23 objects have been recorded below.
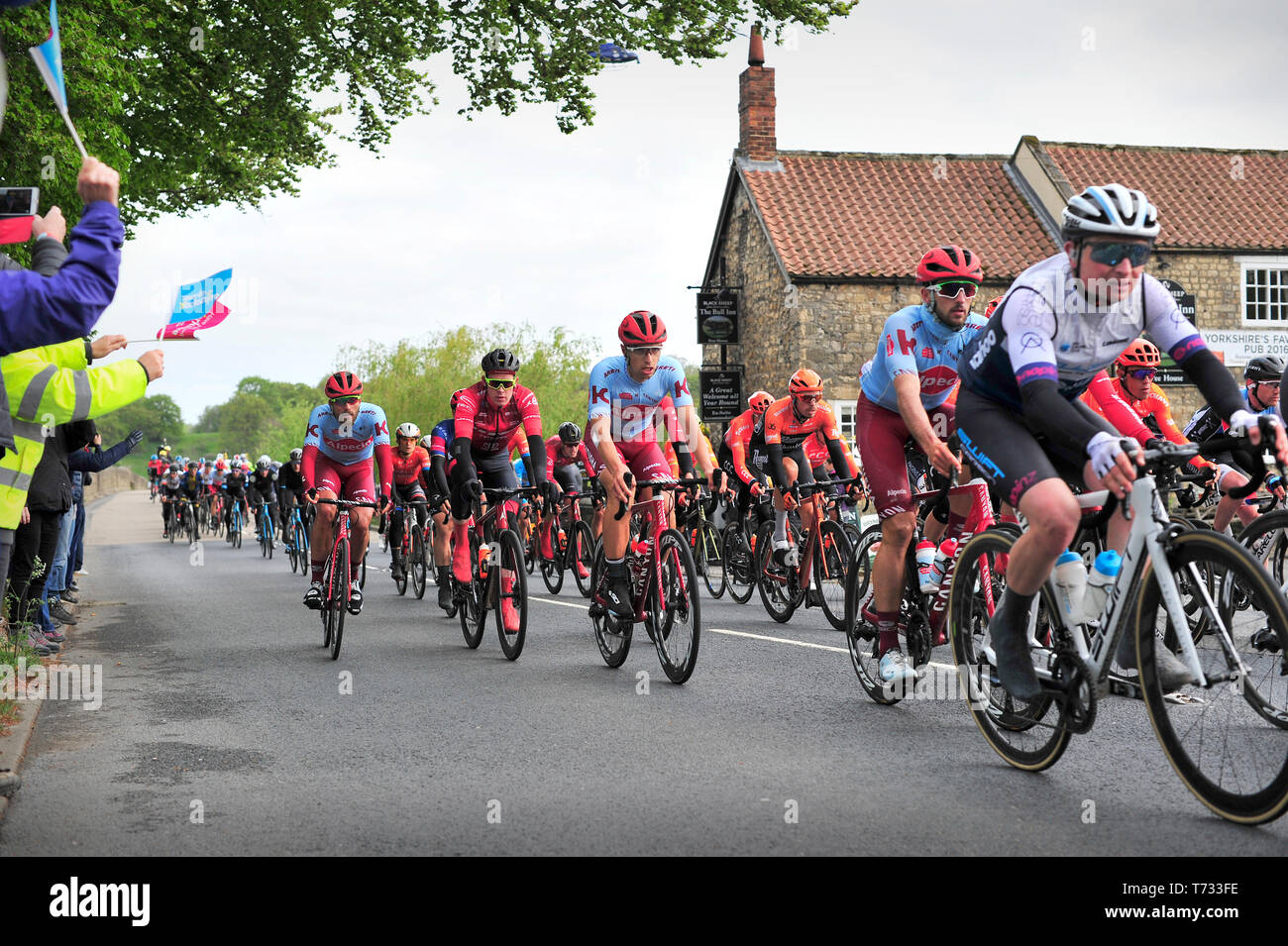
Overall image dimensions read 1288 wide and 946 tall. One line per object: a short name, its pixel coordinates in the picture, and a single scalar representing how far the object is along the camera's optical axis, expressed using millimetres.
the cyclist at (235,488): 30391
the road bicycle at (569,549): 13859
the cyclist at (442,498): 12766
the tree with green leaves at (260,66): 10992
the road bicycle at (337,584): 9562
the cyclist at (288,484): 15895
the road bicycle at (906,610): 6500
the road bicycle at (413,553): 15344
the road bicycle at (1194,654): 3994
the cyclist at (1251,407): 8953
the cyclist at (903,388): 6574
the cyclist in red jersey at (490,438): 9655
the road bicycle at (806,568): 10992
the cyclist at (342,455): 10164
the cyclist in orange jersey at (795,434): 11867
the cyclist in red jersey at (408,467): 15242
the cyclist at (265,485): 25422
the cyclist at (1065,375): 4410
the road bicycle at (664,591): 7672
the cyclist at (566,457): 16453
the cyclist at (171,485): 33219
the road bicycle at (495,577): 9227
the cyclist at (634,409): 8203
